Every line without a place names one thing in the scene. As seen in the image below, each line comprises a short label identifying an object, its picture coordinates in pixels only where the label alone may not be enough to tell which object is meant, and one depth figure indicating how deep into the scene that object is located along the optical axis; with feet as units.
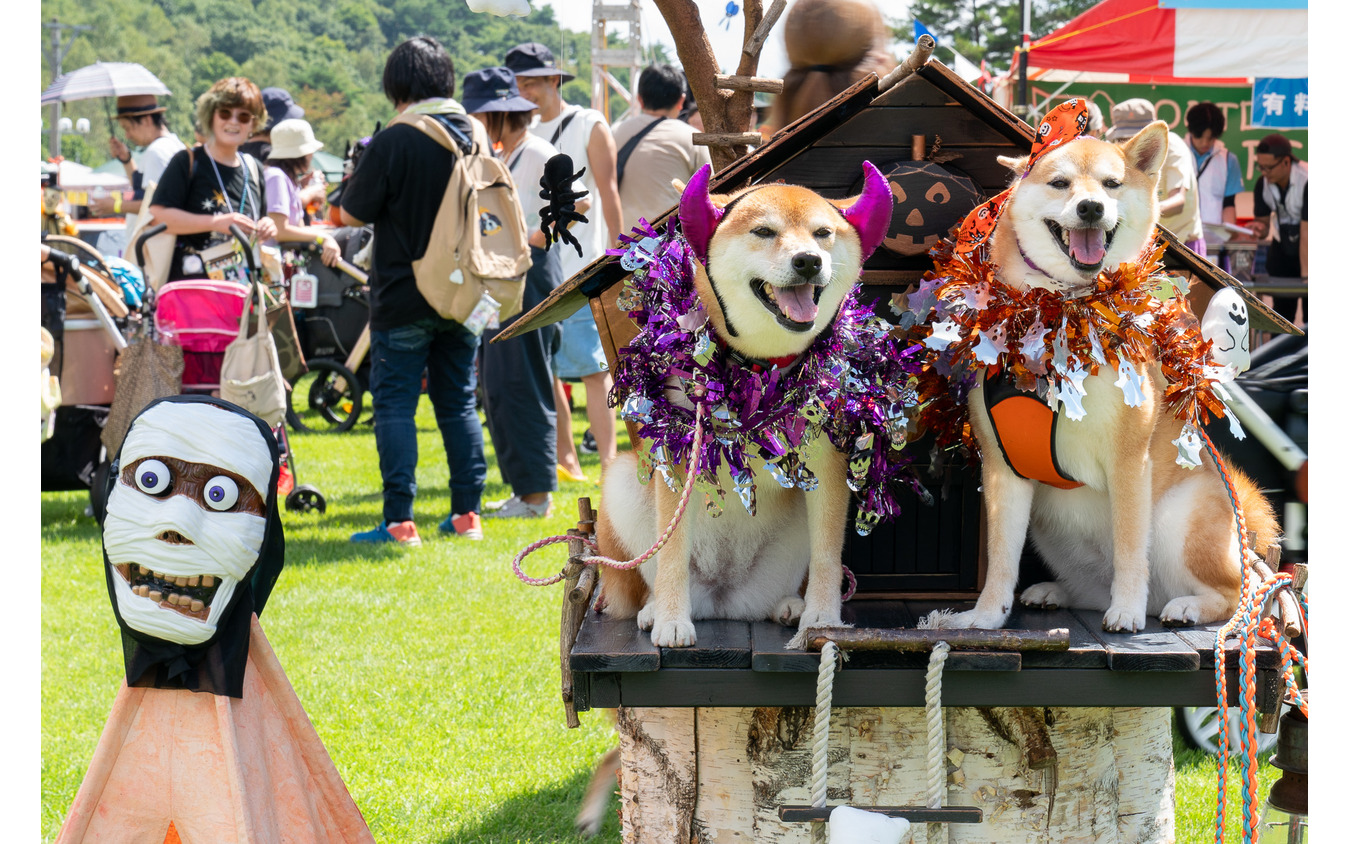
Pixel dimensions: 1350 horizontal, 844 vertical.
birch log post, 6.96
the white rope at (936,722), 6.12
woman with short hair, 17.70
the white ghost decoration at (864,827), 6.06
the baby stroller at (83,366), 17.39
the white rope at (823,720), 6.13
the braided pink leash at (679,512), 6.66
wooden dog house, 6.33
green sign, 43.32
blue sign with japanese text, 30.60
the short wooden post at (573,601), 6.65
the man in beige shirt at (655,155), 18.97
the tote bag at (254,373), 16.69
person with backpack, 16.26
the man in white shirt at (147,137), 24.22
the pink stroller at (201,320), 17.65
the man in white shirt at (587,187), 17.94
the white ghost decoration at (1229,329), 7.27
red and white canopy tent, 25.46
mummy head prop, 6.48
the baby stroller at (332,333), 27.73
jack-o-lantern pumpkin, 7.80
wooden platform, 6.26
